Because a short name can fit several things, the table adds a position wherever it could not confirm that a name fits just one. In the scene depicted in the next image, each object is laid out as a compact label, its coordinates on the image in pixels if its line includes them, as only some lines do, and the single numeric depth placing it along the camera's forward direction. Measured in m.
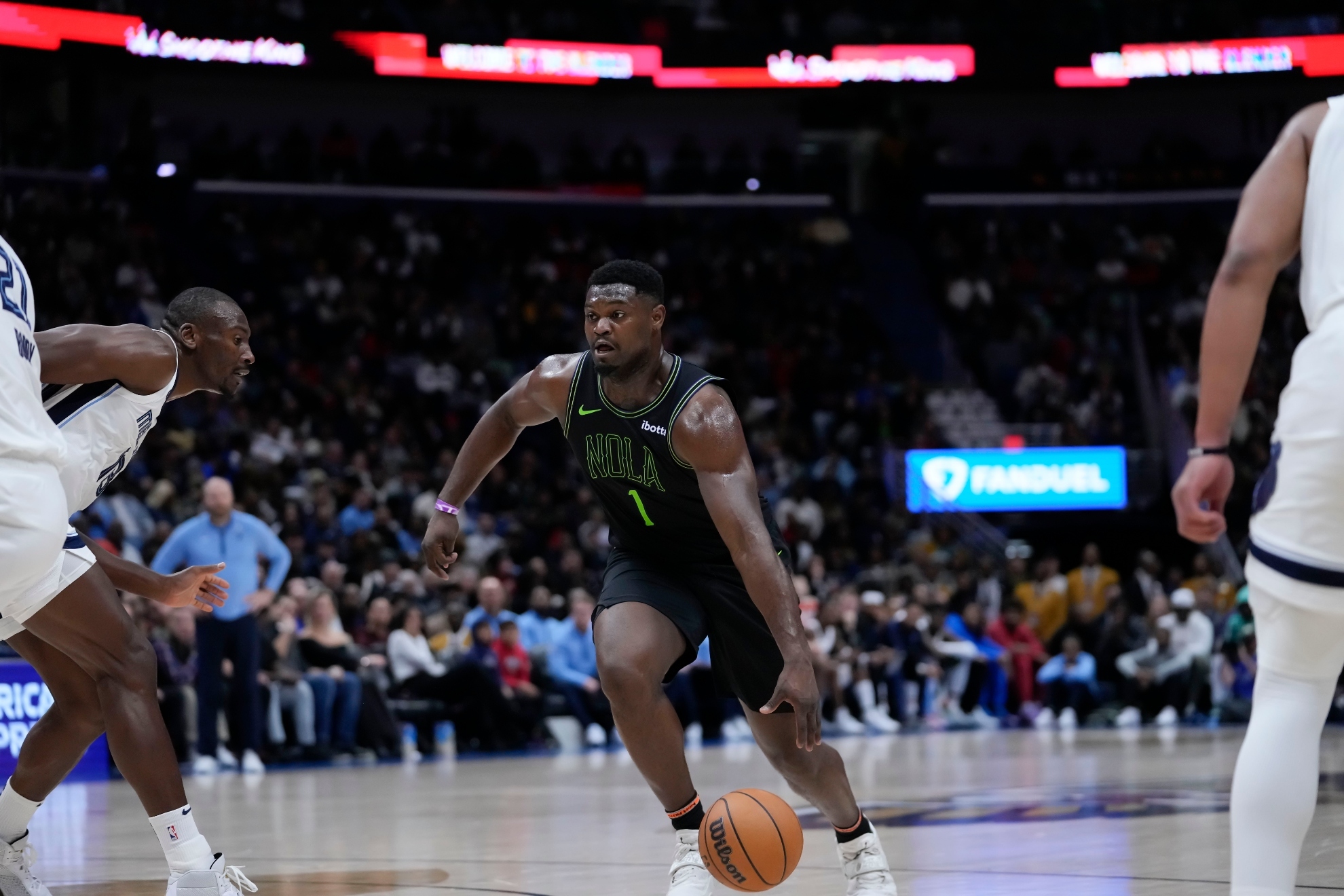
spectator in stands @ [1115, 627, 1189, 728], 17.62
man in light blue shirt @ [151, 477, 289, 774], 12.13
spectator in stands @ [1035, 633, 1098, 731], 18.05
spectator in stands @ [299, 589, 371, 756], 13.84
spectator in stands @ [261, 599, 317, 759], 13.66
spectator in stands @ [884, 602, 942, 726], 17.75
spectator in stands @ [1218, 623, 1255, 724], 17.12
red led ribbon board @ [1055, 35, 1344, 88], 27.22
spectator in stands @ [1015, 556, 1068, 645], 19.83
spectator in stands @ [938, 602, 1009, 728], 18.19
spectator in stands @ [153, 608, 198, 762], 13.08
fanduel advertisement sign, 24.19
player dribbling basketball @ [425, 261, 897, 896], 5.17
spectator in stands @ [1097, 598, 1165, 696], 18.27
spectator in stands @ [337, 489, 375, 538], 18.27
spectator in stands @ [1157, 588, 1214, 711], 17.69
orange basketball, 4.97
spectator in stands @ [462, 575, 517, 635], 15.20
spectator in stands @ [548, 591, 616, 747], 15.61
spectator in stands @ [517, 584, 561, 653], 15.91
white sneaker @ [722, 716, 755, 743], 16.44
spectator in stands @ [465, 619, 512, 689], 14.88
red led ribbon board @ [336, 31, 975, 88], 25.64
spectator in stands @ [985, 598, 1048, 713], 18.70
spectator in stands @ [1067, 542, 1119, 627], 19.73
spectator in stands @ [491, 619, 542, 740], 15.27
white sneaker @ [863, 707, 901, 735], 17.25
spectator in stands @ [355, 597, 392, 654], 14.75
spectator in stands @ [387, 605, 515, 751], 14.60
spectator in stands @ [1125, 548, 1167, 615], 19.77
